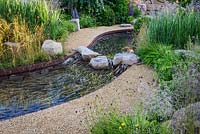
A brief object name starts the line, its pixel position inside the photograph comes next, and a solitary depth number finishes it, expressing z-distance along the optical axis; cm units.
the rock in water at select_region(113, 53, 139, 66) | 368
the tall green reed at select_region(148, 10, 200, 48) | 368
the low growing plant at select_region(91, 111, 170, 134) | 182
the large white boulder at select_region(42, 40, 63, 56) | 394
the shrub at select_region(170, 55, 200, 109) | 202
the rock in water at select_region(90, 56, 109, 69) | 370
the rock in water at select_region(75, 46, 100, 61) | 403
